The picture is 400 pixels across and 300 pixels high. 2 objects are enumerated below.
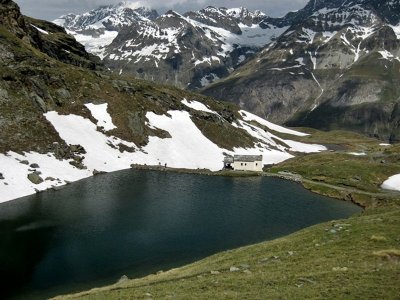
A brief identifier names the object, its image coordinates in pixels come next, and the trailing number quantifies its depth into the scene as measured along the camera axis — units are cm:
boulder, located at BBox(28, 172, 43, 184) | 9498
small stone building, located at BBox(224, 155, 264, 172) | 13588
